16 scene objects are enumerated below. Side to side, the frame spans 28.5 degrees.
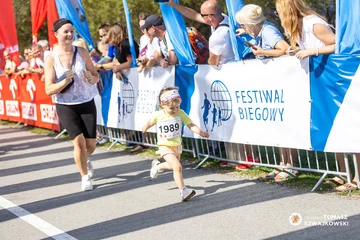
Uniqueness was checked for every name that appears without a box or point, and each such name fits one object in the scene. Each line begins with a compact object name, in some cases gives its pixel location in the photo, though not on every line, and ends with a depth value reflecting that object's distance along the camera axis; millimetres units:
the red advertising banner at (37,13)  15773
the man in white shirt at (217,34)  9023
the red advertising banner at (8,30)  17297
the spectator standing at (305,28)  7277
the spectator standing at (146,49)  10742
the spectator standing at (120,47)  11492
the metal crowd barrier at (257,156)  7858
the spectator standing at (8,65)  18031
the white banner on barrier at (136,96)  10727
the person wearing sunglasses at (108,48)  12117
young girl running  7949
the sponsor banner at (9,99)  18641
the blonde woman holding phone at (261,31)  7934
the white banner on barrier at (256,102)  7641
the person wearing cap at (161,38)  10320
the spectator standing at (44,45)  16259
